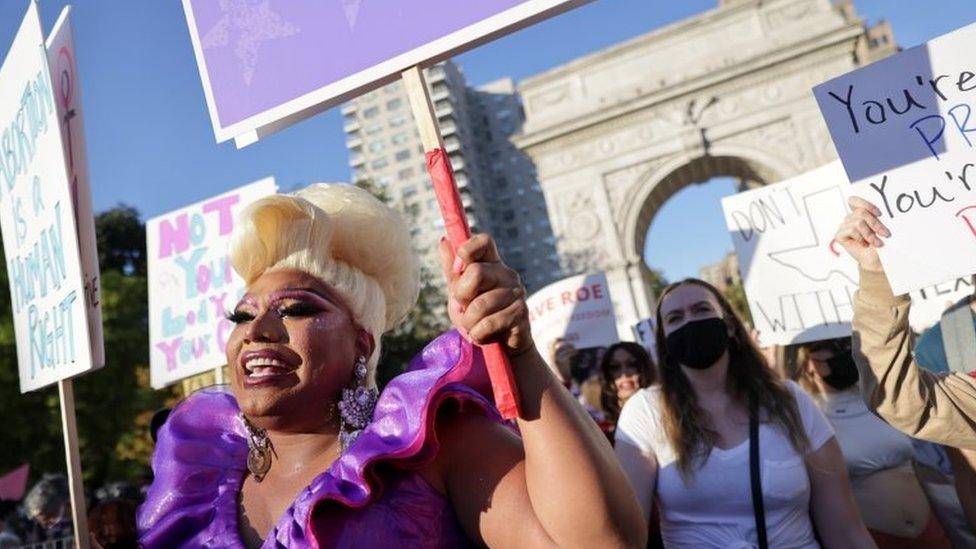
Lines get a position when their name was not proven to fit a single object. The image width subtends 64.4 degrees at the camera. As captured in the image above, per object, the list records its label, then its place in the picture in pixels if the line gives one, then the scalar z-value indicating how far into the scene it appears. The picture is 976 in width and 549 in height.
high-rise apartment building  83.69
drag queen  1.03
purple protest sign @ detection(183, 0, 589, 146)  1.22
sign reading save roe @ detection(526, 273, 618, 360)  6.73
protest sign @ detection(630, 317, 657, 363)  6.77
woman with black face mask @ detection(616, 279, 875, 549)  2.21
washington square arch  21.20
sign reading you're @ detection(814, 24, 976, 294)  1.97
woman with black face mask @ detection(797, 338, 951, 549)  2.90
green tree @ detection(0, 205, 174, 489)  17.66
